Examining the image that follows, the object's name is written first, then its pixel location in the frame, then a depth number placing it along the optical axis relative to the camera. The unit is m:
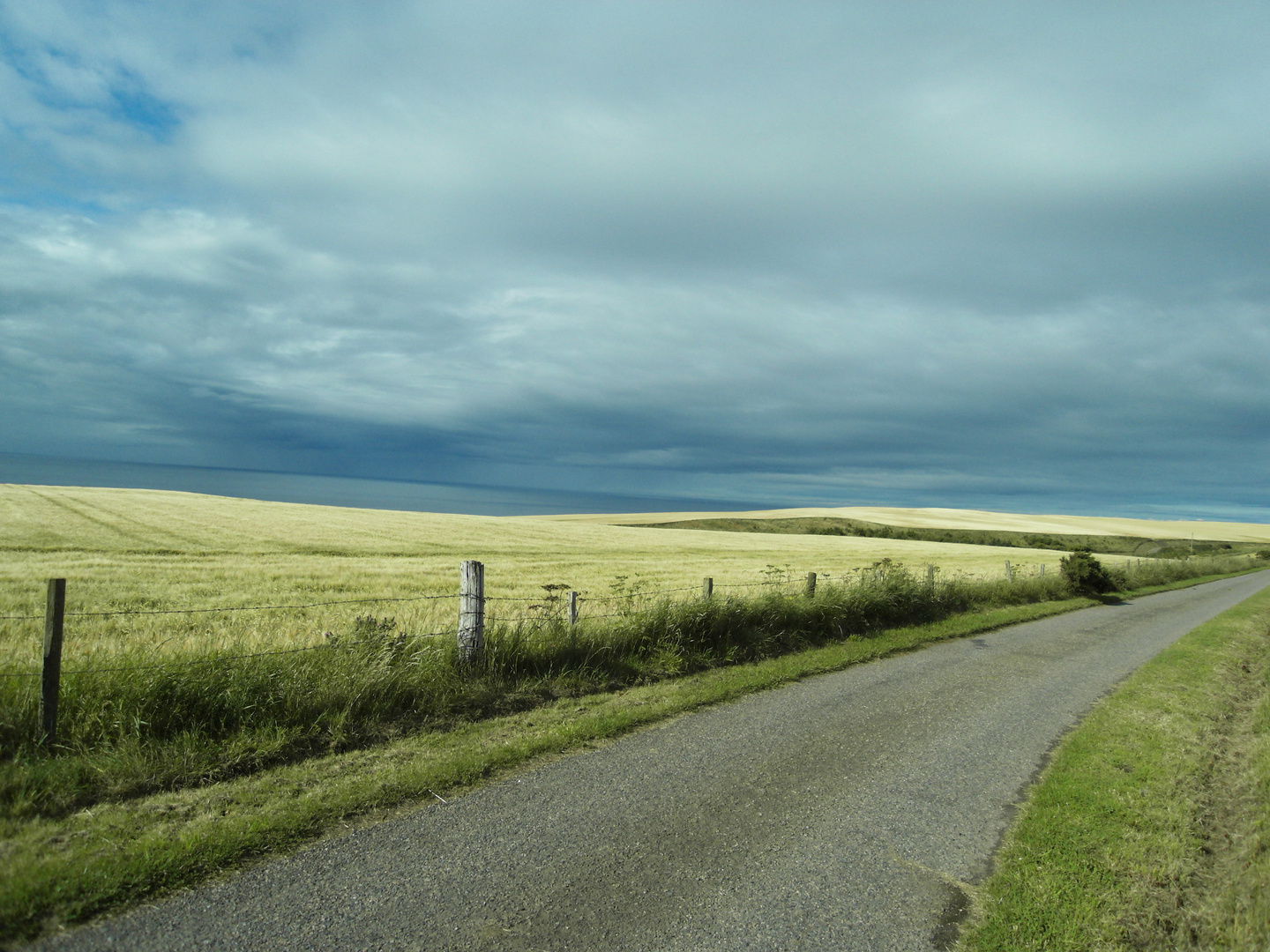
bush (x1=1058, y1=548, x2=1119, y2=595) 25.69
